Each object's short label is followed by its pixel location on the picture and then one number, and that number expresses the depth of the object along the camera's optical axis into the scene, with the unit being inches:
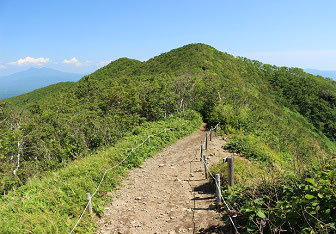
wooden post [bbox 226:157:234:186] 268.1
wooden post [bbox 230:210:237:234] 178.2
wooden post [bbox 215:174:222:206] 261.7
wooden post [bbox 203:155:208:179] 359.9
